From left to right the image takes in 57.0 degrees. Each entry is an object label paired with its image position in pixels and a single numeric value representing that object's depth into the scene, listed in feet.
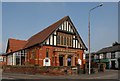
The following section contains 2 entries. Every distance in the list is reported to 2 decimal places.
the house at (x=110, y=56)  104.61
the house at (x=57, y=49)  65.97
